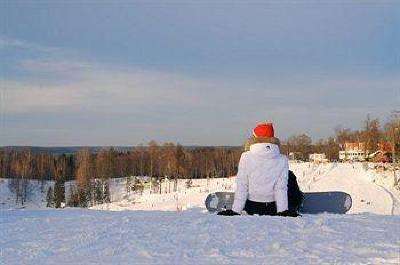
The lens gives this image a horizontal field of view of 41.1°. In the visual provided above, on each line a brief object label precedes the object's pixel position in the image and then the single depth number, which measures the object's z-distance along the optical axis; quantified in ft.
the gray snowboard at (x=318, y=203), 24.48
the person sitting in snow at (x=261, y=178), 21.15
